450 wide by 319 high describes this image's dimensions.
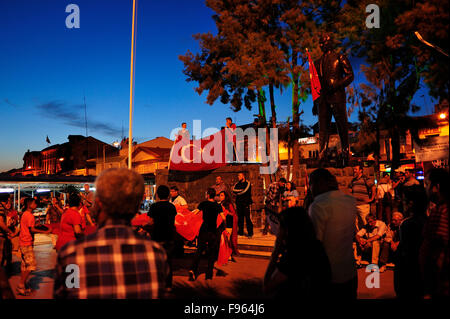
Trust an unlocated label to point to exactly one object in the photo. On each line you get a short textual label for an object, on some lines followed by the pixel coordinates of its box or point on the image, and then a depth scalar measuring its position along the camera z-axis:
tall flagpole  17.27
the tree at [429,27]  14.81
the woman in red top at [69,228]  6.77
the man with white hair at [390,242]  8.50
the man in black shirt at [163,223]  6.37
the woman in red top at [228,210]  10.11
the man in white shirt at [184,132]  18.11
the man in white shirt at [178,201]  10.45
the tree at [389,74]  22.13
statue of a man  12.18
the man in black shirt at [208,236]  8.25
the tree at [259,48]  18.59
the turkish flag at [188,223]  10.41
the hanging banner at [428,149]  18.39
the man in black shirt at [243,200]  12.78
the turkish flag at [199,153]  17.41
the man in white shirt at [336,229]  3.60
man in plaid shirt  2.19
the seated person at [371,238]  8.86
